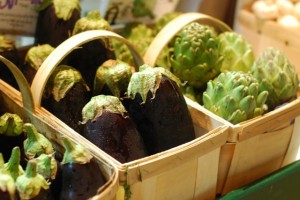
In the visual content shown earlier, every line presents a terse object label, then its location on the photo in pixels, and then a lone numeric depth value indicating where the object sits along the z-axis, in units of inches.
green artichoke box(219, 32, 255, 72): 43.3
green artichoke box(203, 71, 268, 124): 37.1
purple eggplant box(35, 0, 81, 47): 41.0
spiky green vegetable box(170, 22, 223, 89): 40.5
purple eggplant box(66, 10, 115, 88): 38.5
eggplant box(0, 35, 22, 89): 38.9
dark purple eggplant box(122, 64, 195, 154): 34.1
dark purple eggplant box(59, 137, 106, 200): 30.5
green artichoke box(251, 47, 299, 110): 40.5
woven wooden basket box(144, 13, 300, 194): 36.6
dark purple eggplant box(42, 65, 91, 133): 35.8
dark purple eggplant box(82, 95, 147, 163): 32.9
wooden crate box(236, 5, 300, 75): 57.1
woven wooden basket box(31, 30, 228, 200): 32.2
